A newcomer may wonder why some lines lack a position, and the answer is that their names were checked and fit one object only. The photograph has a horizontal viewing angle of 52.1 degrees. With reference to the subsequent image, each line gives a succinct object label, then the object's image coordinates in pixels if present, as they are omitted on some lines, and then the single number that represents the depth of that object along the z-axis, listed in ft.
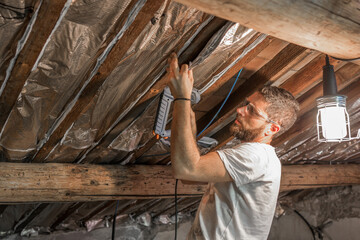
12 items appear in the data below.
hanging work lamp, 6.18
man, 5.21
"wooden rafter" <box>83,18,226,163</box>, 5.74
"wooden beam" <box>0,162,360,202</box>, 7.66
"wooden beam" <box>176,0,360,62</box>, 3.93
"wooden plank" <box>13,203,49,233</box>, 10.64
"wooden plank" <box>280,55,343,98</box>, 7.18
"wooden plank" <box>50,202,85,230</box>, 11.27
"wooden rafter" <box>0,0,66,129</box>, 4.47
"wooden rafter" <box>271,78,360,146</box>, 8.36
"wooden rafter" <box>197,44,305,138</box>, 6.67
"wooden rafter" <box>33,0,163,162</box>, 4.97
